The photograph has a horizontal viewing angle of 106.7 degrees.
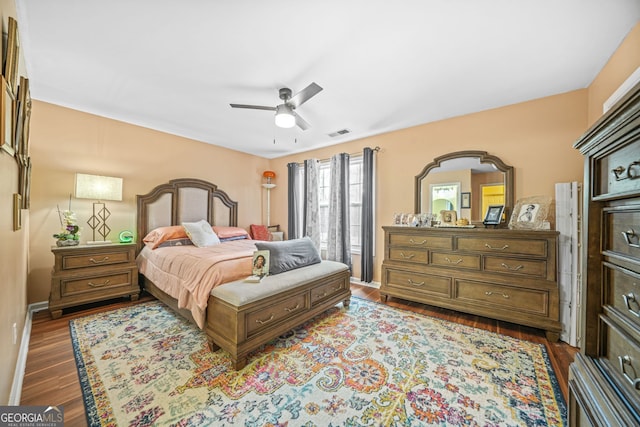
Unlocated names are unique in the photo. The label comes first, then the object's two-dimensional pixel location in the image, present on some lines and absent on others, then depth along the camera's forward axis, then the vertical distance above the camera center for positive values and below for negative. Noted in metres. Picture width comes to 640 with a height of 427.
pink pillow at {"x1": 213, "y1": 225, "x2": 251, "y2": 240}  4.04 -0.33
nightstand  2.67 -0.76
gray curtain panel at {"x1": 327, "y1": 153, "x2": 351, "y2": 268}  4.15 +0.11
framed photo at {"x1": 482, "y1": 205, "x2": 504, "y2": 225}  2.76 +0.01
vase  2.80 -0.37
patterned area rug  1.41 -1.19
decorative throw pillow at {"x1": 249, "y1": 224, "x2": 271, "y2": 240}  4.84 -0.40
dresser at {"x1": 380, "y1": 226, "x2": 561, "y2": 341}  2.29 -0.63
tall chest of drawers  0.69 -0.20
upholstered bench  1.84 -0.83
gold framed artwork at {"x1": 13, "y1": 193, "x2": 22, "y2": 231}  1.48 +0.00
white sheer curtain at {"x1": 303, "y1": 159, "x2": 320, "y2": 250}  4.61 +0.24
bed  1.90 -0.69
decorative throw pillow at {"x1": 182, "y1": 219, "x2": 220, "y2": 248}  3.48 -0.33
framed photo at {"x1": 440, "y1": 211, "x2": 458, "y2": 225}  3.05 -0.02
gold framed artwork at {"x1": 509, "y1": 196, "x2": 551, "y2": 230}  2.51 +0.03
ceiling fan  2.31 +1.08
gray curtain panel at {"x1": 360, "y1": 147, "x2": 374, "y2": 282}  3.90 +0.04
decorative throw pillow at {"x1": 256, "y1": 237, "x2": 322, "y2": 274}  2.43 -0.45
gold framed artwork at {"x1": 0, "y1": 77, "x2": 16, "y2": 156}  0.98 +0.42
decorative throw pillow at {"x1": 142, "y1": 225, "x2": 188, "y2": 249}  3.36 -0.33
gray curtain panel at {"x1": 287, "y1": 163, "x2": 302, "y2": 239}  4.92 +0.22
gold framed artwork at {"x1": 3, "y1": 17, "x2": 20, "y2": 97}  1.17 +0.79
